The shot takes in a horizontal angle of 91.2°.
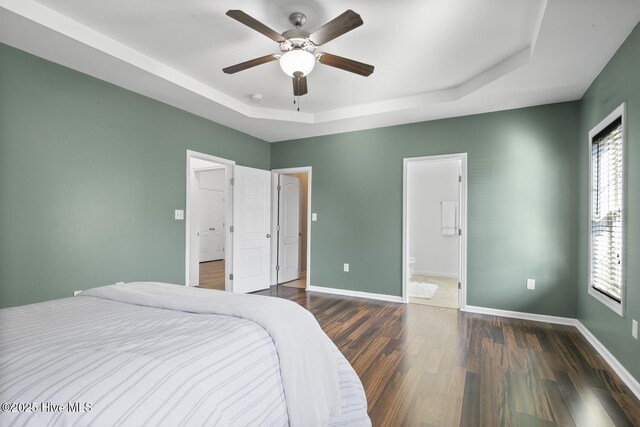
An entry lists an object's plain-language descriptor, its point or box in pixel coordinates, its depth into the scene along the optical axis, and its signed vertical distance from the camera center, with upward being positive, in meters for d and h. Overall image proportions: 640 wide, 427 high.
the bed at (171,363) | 0.86 -0.52
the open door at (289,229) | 5.74 -0.32
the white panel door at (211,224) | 7.87 -0.32
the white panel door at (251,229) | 4.74 -0.27
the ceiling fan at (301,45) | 2.06 +1.25
